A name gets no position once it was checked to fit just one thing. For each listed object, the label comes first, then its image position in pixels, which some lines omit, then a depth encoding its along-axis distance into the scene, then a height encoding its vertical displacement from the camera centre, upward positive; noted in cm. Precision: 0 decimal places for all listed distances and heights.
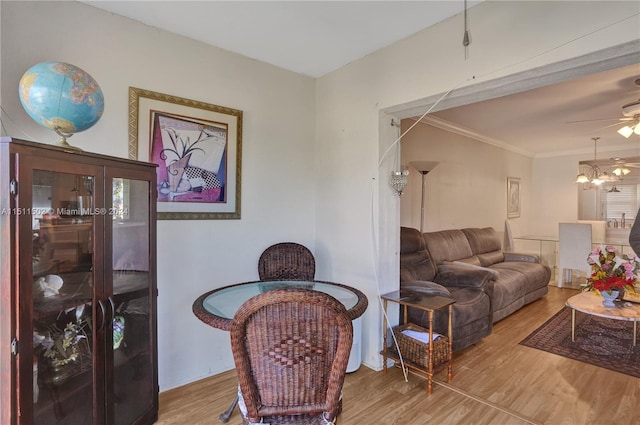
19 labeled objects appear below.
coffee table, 283 -90
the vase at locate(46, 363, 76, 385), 145 -74
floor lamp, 365 +49
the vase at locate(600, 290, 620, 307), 306 -81
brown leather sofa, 293 -76
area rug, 282 -129
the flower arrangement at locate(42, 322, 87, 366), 145 -62
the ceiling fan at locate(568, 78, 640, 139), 318 +98
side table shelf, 233 -99
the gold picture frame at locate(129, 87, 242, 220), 222 +41
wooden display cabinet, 125 -37
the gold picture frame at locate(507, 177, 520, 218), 620 +23
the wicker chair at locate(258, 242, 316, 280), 269 -45
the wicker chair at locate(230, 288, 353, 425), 119 -56
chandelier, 556 +70
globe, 144 +50
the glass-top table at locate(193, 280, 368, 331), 164 -54
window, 636 +15
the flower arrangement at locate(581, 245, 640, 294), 299 -57
